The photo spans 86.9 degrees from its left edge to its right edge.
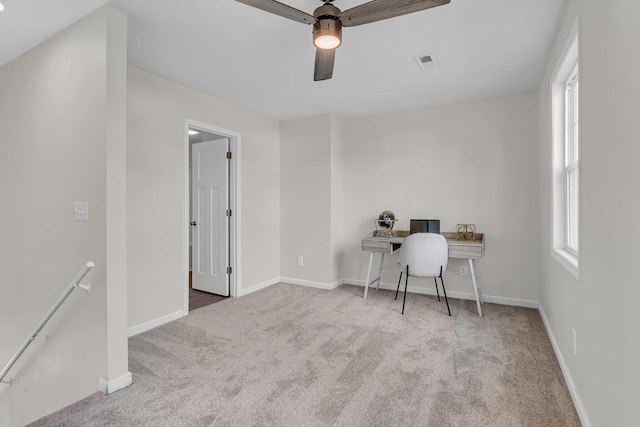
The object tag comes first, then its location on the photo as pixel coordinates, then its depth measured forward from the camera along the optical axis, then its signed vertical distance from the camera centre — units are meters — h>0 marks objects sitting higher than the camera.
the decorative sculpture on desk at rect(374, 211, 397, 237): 4.24 -0.16
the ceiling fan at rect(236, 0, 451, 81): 1.72 +1.07
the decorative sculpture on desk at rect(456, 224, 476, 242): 3.87 -0.25
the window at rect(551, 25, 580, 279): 2.42 +0.37
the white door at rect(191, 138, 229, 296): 4.15 -0.07
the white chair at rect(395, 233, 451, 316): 3.38 -0.45
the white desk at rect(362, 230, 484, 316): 3.45 -0.39
